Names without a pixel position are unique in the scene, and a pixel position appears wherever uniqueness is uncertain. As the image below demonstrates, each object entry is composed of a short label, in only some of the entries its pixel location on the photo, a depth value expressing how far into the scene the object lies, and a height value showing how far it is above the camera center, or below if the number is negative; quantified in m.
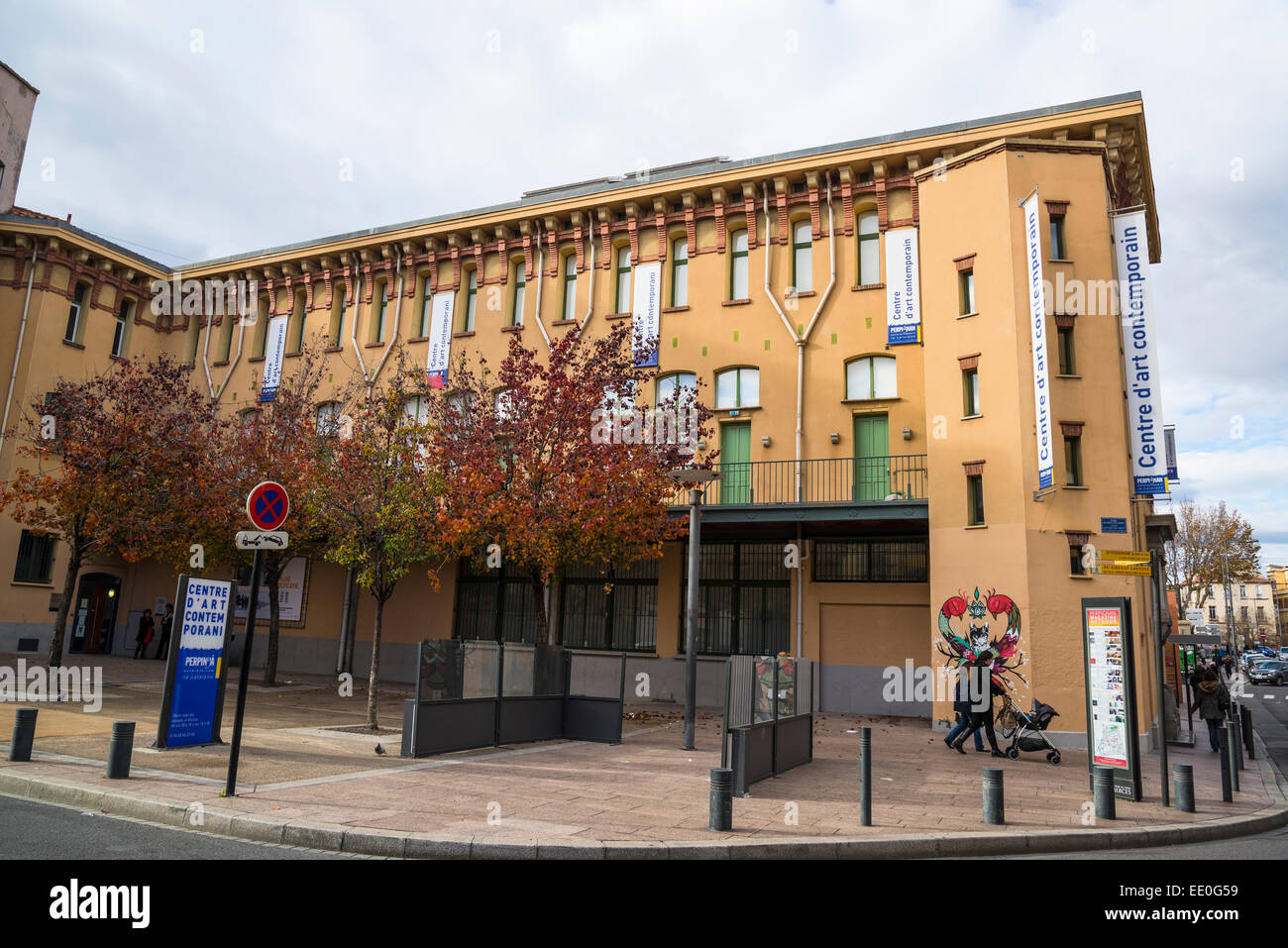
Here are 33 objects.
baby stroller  14.12 -1.58
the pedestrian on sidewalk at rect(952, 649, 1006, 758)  14.57 -1.36
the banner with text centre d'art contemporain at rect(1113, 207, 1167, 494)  17.94 +6.27
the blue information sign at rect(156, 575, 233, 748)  11.22 -0.79
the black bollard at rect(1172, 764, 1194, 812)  9.95 -1.64
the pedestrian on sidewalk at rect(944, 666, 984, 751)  14.76 -1.15
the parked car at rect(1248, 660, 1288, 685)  53.88 -1.49
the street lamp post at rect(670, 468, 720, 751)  13.98 +0.19
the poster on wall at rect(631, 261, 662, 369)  24.62 +9.47
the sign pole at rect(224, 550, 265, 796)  8.13 -0.93
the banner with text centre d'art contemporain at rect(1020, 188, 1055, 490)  17.20 +6.21
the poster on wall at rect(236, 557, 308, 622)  29.02 +0.61
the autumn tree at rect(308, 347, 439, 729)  15.02 +2.04
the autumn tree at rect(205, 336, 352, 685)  21.62 +3.66
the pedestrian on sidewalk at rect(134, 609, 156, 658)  29.89 -0.96
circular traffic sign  8.71 +1.11
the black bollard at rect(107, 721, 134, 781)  9.30 -1.61
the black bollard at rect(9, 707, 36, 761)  9.96 -1.56
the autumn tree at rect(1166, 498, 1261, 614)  56.94 +6.71
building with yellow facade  18.14 +7.11
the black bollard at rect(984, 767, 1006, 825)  8.66 -1.65
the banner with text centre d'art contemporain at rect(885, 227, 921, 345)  21.50 +8.88
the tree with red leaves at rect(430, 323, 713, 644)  17.06 +3.19
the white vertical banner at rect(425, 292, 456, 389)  27.31 +9.10
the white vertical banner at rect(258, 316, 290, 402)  30.05 +9.10
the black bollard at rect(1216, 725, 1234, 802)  10.89 -1.55
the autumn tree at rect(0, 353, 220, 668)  21.64 +3.31
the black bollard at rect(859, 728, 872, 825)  8.48 -1.48
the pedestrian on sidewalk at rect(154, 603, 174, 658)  29.88 -0.96
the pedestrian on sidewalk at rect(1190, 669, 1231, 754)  18.34 -1.16
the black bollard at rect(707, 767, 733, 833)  8.00 -1.63
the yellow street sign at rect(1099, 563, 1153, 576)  10.86 +0.97
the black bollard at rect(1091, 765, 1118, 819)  9.21 -1.61
